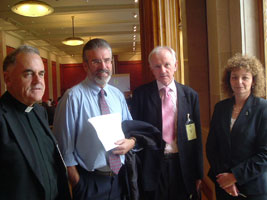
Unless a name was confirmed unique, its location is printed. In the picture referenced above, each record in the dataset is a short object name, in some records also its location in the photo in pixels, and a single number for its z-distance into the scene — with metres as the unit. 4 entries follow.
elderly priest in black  1.32
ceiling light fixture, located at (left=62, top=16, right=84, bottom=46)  10.71
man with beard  1.73
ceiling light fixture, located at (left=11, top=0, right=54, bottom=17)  5.95
